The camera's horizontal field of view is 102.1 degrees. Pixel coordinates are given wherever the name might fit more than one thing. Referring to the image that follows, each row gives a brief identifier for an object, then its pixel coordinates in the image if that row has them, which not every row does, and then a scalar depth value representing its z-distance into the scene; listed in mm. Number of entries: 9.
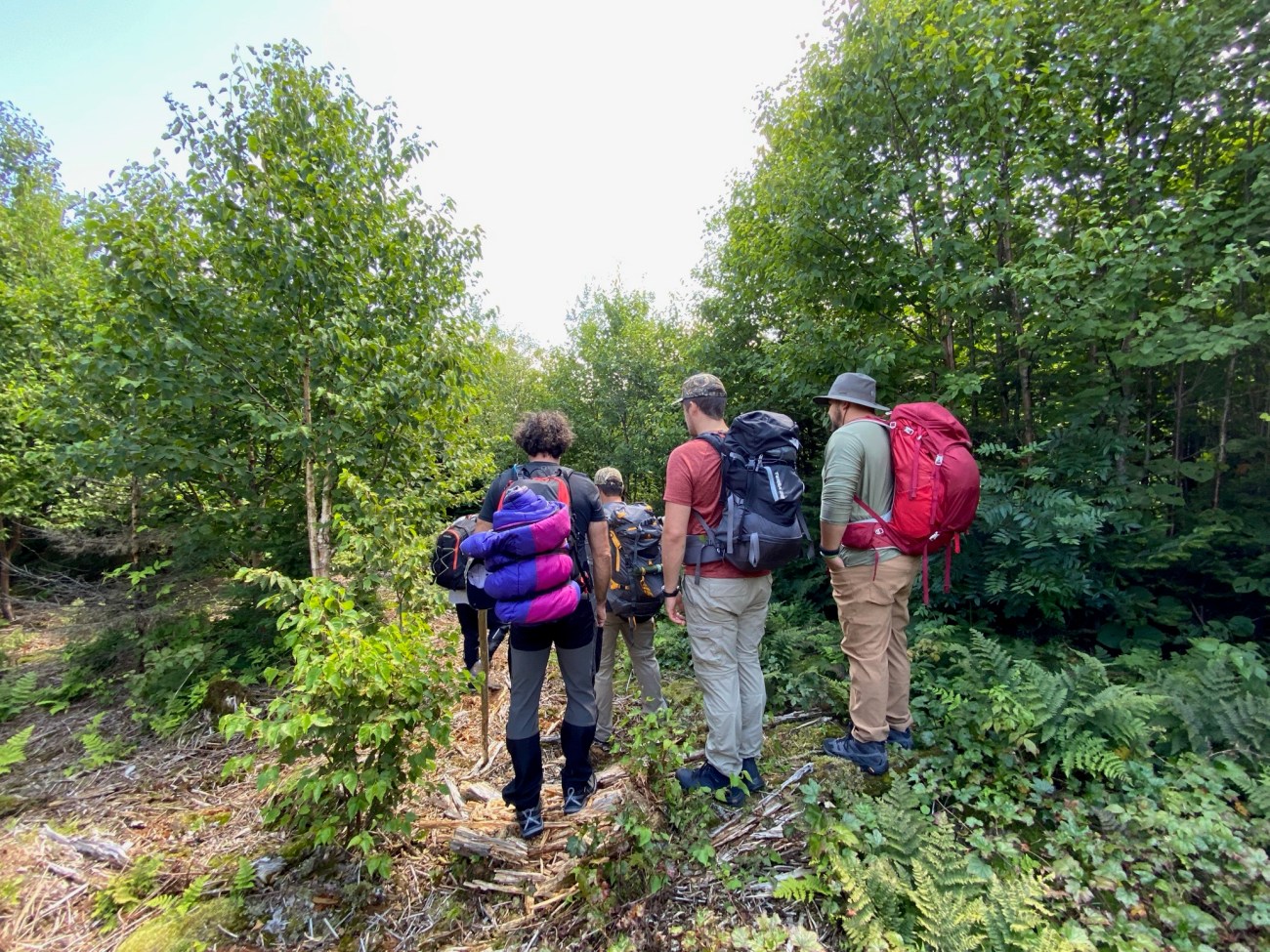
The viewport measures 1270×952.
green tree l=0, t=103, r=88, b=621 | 5828
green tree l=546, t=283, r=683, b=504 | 11602
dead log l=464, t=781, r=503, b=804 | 3234
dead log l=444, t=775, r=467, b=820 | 3072
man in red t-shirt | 2752
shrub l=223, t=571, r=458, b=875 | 2246
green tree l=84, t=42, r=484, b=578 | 4285
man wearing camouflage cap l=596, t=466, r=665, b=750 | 3514
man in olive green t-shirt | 2889
